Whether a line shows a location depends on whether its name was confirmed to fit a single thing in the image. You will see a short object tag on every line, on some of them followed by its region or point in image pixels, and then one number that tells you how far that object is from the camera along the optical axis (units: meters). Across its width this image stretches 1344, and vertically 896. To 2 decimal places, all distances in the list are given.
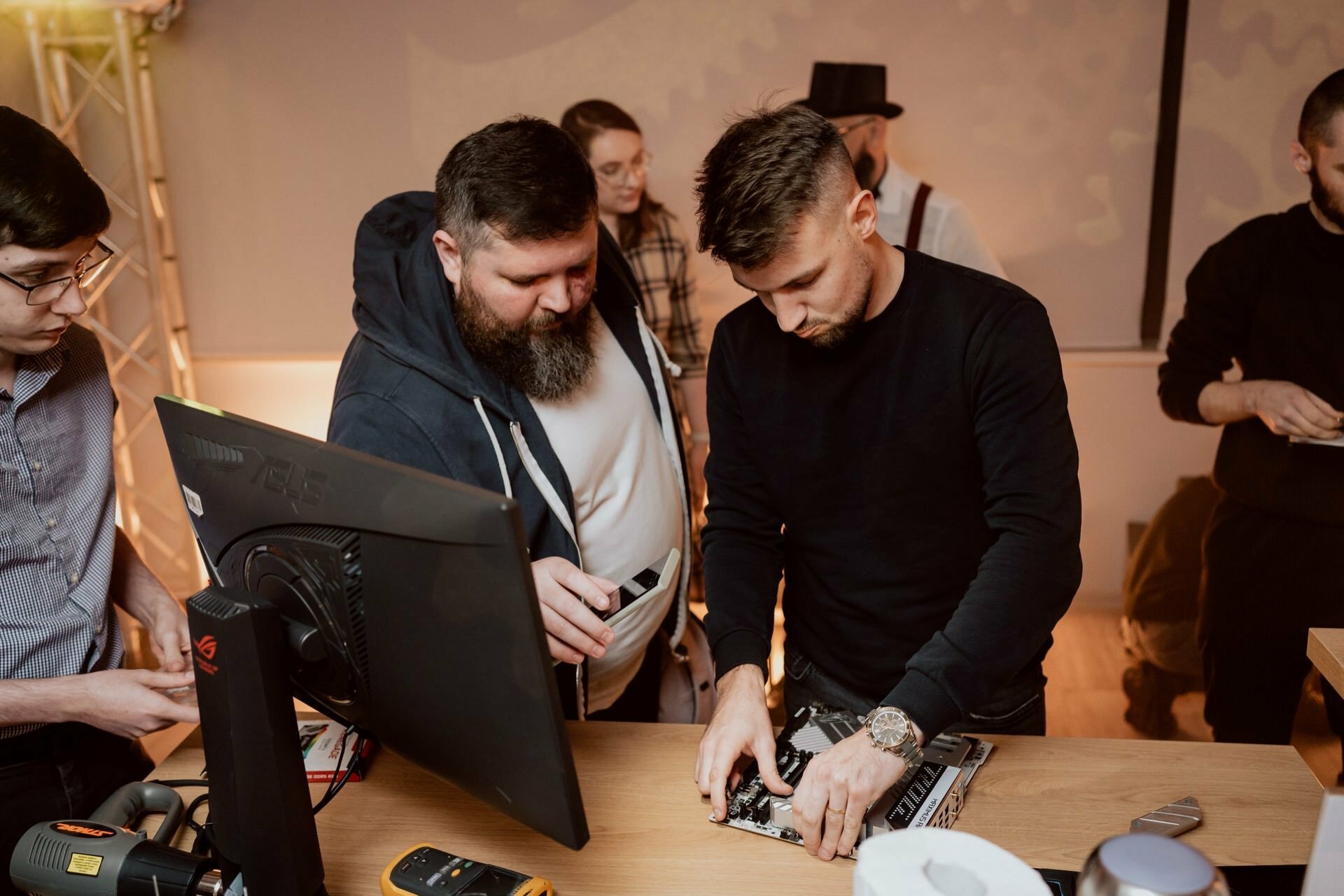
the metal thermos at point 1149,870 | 0.58
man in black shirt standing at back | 2.00
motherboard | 1.10
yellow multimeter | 1.00
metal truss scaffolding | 3.67
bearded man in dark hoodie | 1.42
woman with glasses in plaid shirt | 3.16
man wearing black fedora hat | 3.35
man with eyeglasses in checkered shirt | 1.29
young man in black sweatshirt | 1.17
